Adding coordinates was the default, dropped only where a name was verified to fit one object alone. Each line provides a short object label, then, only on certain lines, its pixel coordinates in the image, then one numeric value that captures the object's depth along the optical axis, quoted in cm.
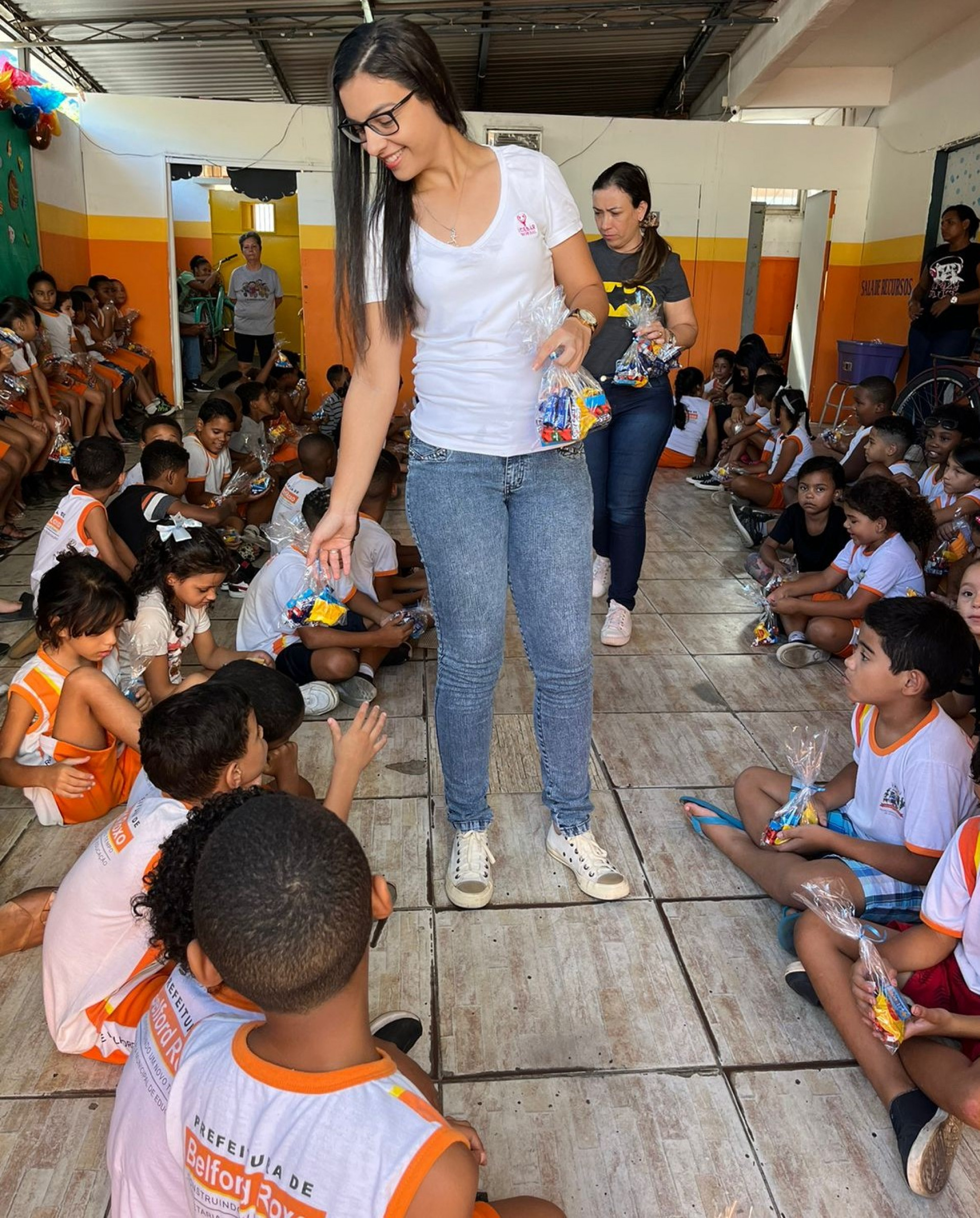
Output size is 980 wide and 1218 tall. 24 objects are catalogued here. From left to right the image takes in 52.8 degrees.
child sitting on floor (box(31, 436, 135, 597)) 354
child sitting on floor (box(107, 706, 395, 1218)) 120
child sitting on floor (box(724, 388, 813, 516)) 584
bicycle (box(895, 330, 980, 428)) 633
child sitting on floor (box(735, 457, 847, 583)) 415
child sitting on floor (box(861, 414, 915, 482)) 482
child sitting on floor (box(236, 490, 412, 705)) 335
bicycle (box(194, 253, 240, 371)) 1237
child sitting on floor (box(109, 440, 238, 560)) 378
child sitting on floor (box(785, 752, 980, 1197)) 152
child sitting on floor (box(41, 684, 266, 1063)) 169
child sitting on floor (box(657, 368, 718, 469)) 728
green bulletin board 727
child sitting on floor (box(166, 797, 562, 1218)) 99
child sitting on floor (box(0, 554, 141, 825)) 246
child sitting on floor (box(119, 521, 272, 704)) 279
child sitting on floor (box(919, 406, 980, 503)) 443
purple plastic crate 833
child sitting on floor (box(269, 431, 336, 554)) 421
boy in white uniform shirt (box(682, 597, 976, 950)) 196
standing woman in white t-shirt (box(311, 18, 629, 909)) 176
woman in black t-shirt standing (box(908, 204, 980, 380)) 687
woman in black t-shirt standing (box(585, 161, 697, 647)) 332
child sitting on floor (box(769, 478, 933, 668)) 344
